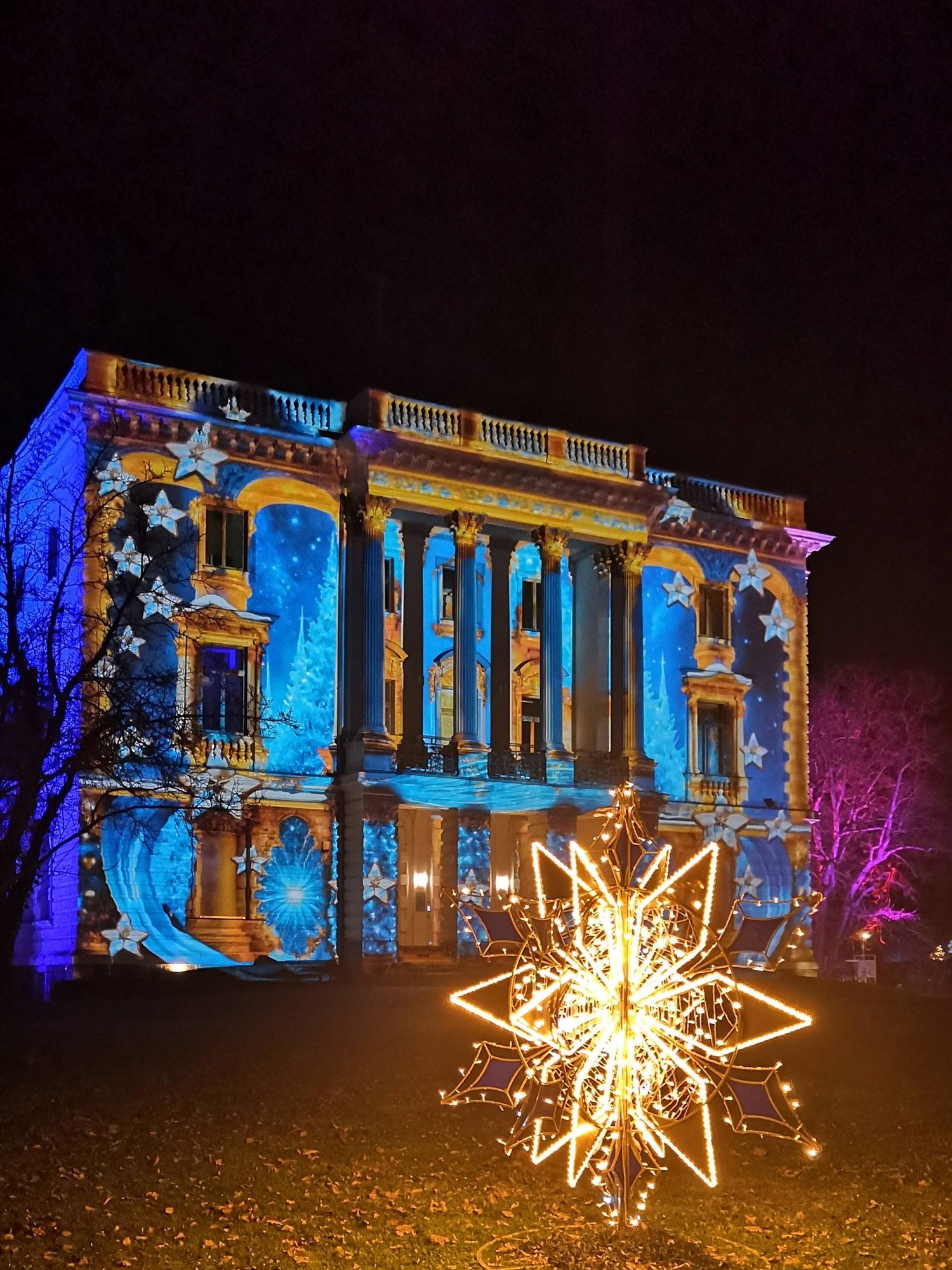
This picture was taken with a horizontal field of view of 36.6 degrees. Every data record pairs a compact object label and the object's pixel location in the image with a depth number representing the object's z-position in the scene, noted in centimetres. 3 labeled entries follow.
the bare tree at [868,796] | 4738
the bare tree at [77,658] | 2122
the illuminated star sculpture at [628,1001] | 865
